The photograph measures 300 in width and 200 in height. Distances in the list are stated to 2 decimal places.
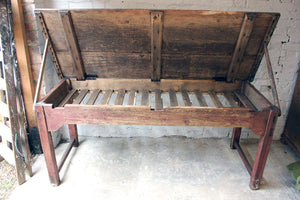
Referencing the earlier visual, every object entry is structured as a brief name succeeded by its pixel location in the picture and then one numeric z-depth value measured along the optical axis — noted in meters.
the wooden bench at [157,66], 1.95
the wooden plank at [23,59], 2.22
